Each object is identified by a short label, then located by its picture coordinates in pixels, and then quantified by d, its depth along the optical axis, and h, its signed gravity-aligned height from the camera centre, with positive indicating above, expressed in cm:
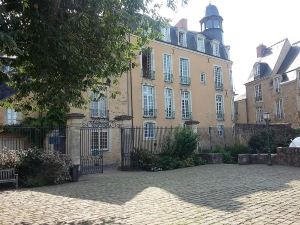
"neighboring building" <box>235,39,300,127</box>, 2540 +468
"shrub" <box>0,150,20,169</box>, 881 -93
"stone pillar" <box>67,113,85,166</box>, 1083 -16
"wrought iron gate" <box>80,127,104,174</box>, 1241 -97
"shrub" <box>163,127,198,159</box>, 1336 -76
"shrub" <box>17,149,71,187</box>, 893 -125
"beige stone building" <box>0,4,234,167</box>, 1737 +334
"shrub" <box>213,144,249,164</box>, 1437 -134
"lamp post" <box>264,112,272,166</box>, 1207 +41
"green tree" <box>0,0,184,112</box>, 494 +191
